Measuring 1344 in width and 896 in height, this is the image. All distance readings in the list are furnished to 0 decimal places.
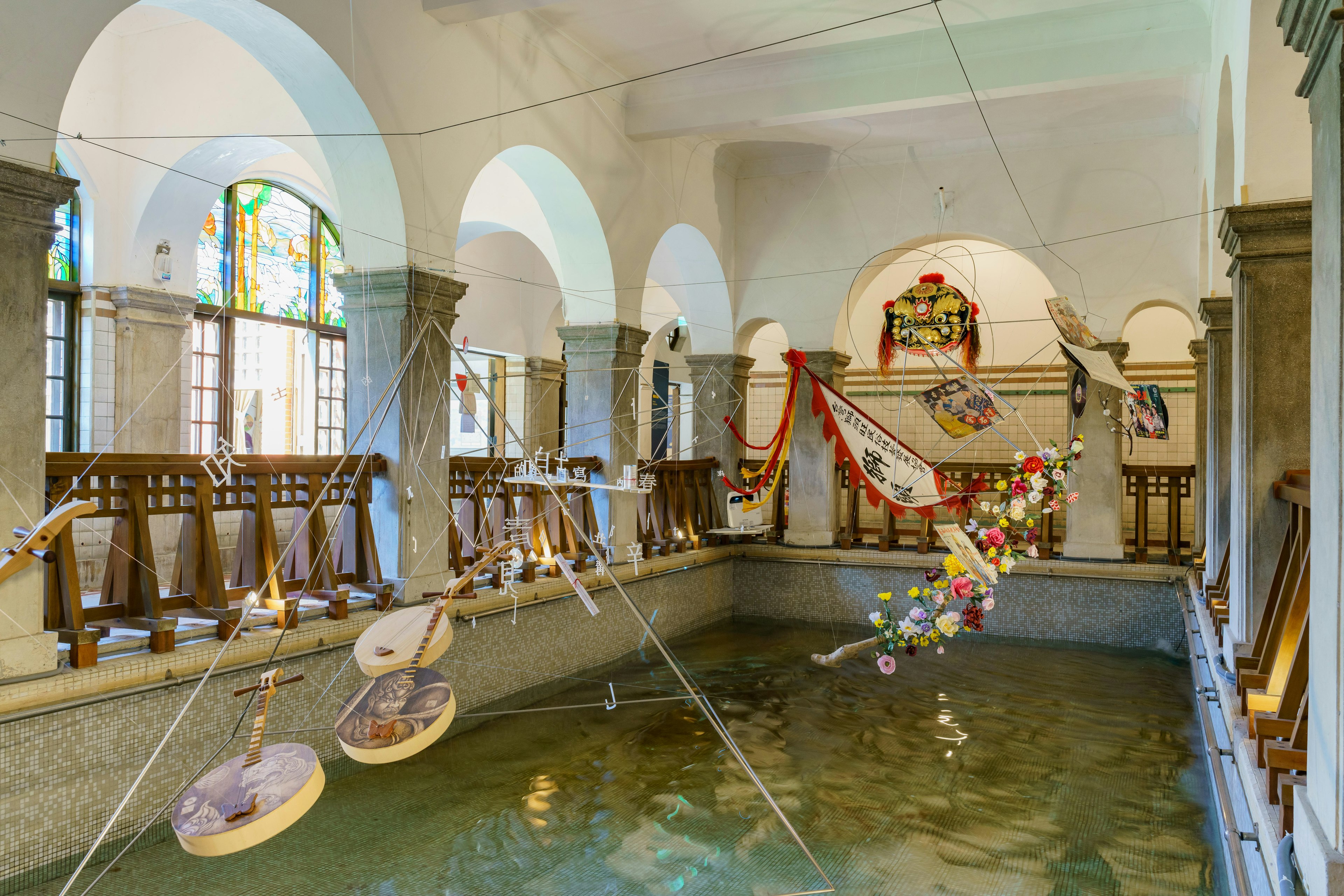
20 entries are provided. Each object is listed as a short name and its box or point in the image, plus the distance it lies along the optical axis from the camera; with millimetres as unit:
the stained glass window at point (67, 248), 6508
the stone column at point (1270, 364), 3555
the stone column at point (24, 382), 3215
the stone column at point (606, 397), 7262
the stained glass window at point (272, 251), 8164
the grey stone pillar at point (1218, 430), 5523
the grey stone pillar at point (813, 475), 8977
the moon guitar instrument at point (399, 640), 2773
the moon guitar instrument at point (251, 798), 2086
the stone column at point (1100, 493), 7871
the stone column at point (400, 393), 5156
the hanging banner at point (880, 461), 4797
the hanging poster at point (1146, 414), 6477
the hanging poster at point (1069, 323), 4641
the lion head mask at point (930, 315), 6879
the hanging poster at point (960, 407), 5180
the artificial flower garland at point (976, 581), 4145
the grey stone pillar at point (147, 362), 6656
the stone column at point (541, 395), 11359
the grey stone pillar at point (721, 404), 9367
